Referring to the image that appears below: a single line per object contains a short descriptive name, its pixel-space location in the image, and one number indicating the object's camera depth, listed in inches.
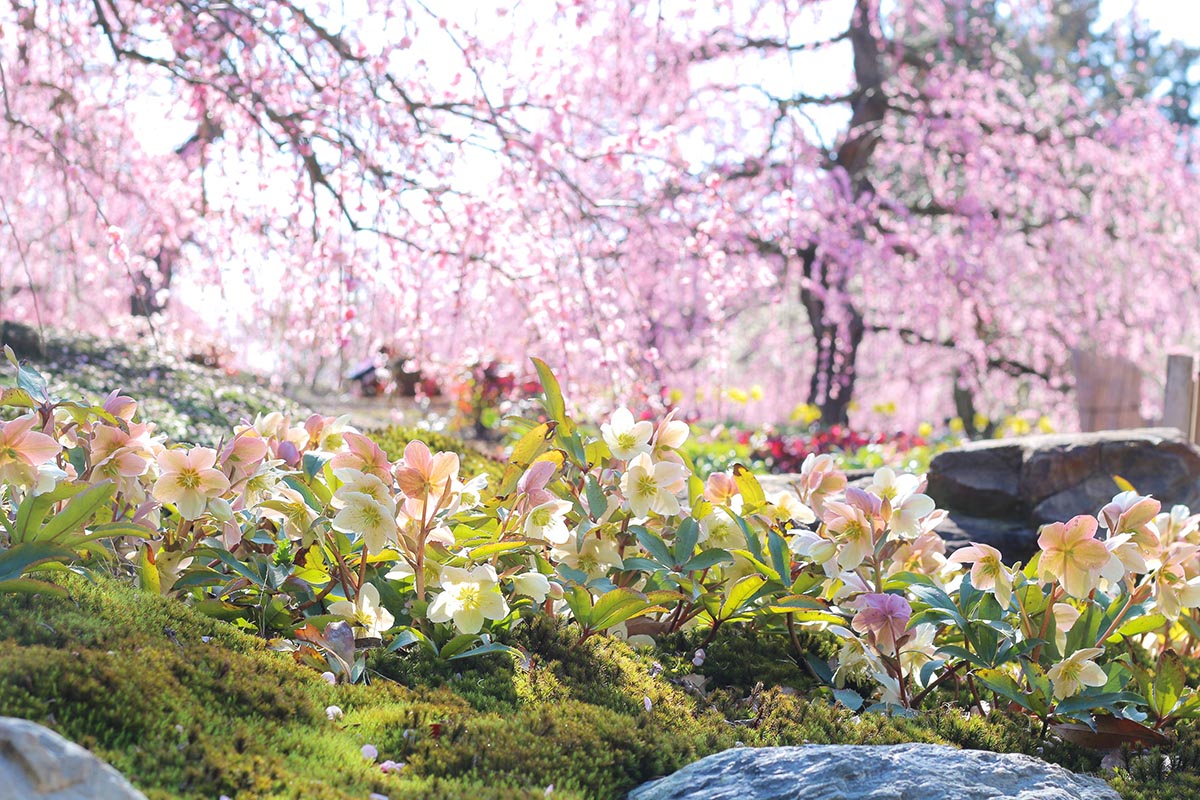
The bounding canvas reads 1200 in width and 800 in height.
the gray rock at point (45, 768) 40.2
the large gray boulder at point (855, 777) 58.1
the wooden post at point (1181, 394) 245.1
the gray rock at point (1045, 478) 157.9
